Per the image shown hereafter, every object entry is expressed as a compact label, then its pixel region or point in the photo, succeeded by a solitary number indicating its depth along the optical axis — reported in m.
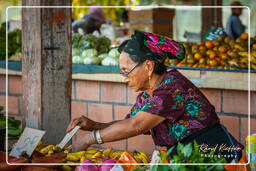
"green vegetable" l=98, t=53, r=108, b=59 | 5.09
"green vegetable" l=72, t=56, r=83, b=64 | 5.09
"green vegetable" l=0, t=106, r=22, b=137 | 3.61
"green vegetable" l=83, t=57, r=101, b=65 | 4.98
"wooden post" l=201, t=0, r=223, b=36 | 7.37
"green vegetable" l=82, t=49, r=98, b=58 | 5.13
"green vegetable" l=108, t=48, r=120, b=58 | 4.96
